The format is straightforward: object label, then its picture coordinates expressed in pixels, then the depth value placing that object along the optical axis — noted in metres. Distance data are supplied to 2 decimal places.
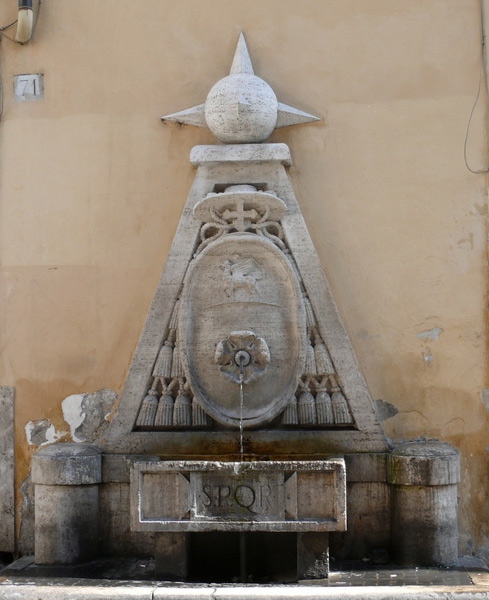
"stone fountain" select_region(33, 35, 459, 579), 5.25
